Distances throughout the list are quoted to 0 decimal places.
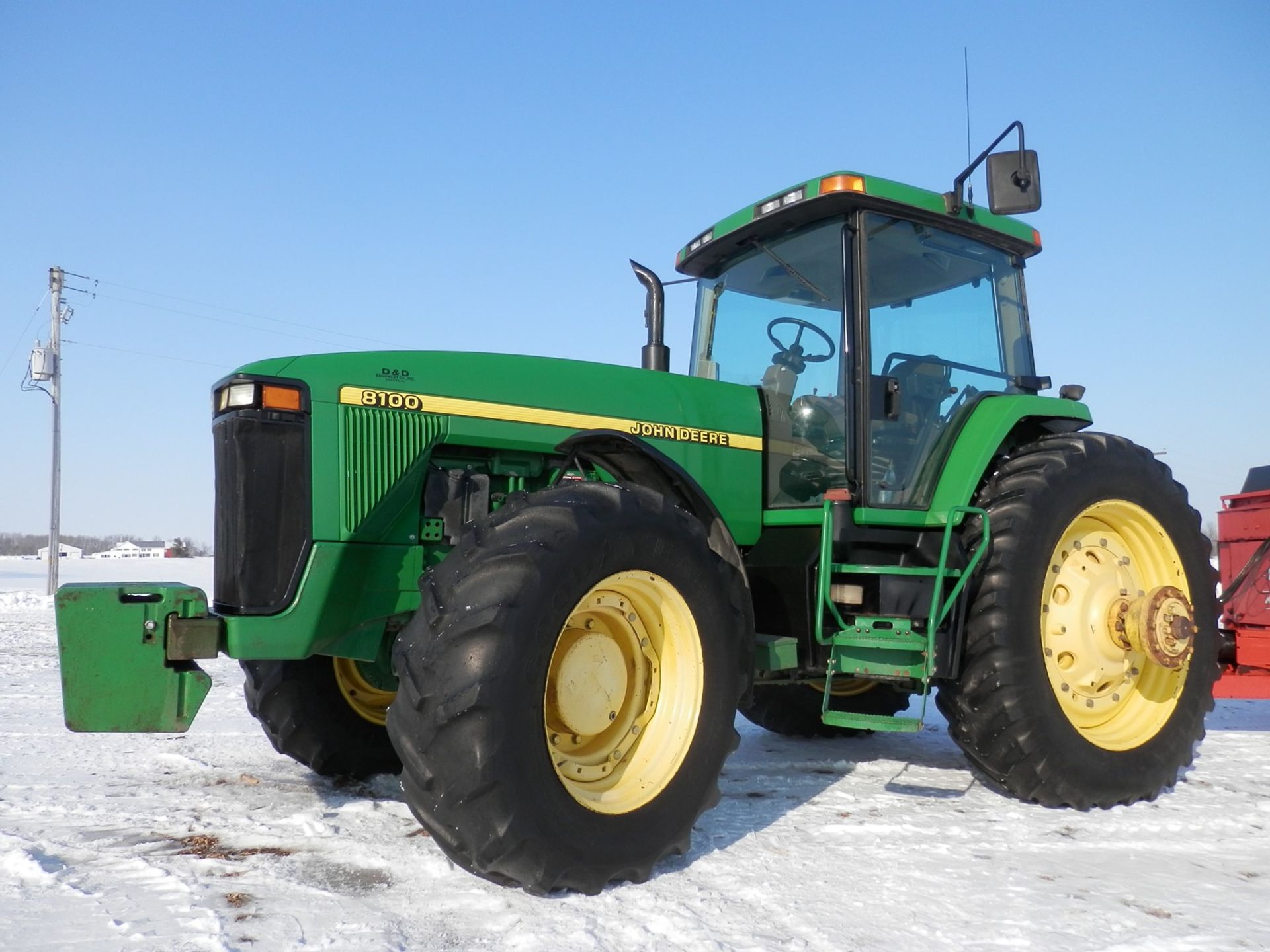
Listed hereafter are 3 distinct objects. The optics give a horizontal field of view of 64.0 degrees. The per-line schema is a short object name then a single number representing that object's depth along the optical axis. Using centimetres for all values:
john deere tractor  276
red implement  477
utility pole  2100
